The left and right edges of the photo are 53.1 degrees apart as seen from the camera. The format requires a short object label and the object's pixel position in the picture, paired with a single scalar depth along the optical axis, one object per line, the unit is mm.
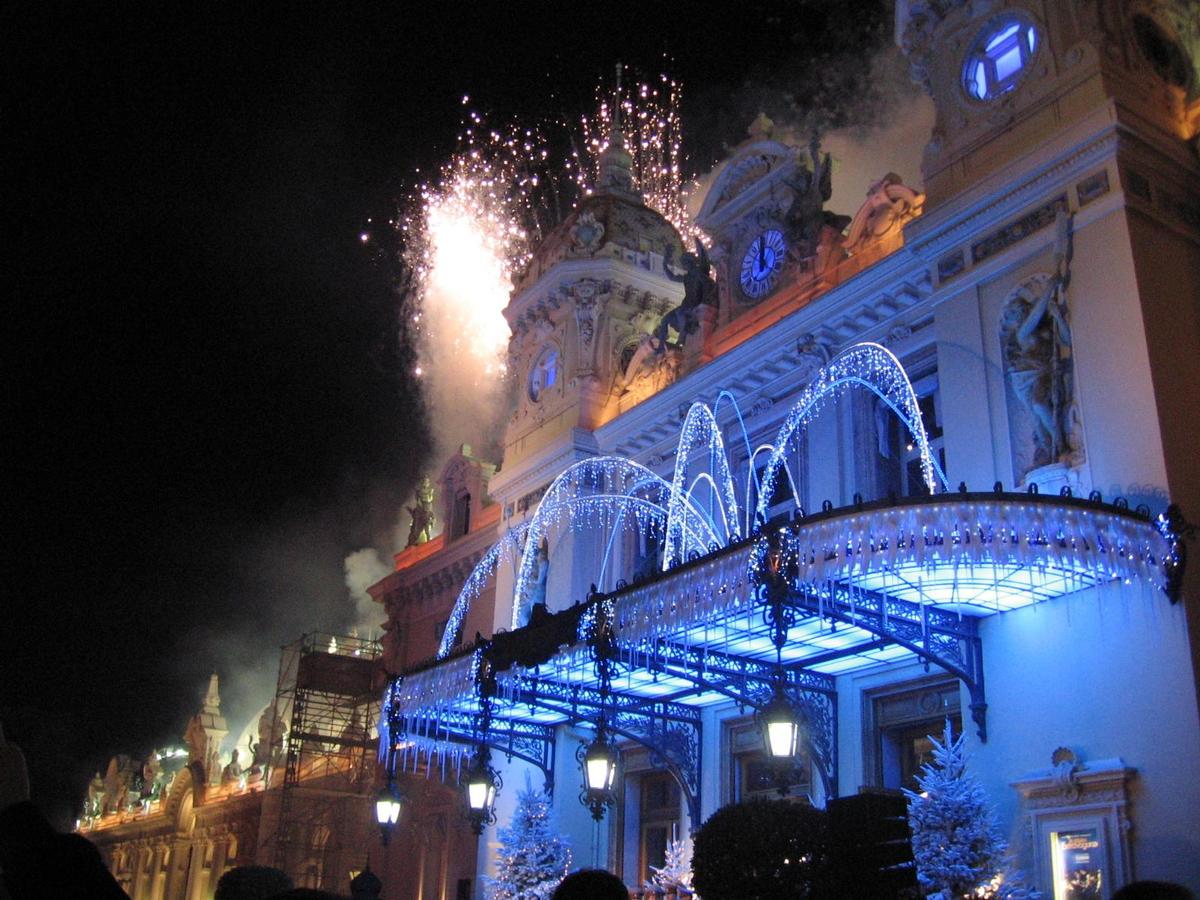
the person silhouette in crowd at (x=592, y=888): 4254
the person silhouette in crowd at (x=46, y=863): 2857
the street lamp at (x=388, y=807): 21000
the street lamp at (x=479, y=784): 19375
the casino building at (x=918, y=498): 13625
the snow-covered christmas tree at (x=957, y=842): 13148
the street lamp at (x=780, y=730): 13875
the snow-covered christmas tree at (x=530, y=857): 20828
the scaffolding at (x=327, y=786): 33812
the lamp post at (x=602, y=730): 16469
